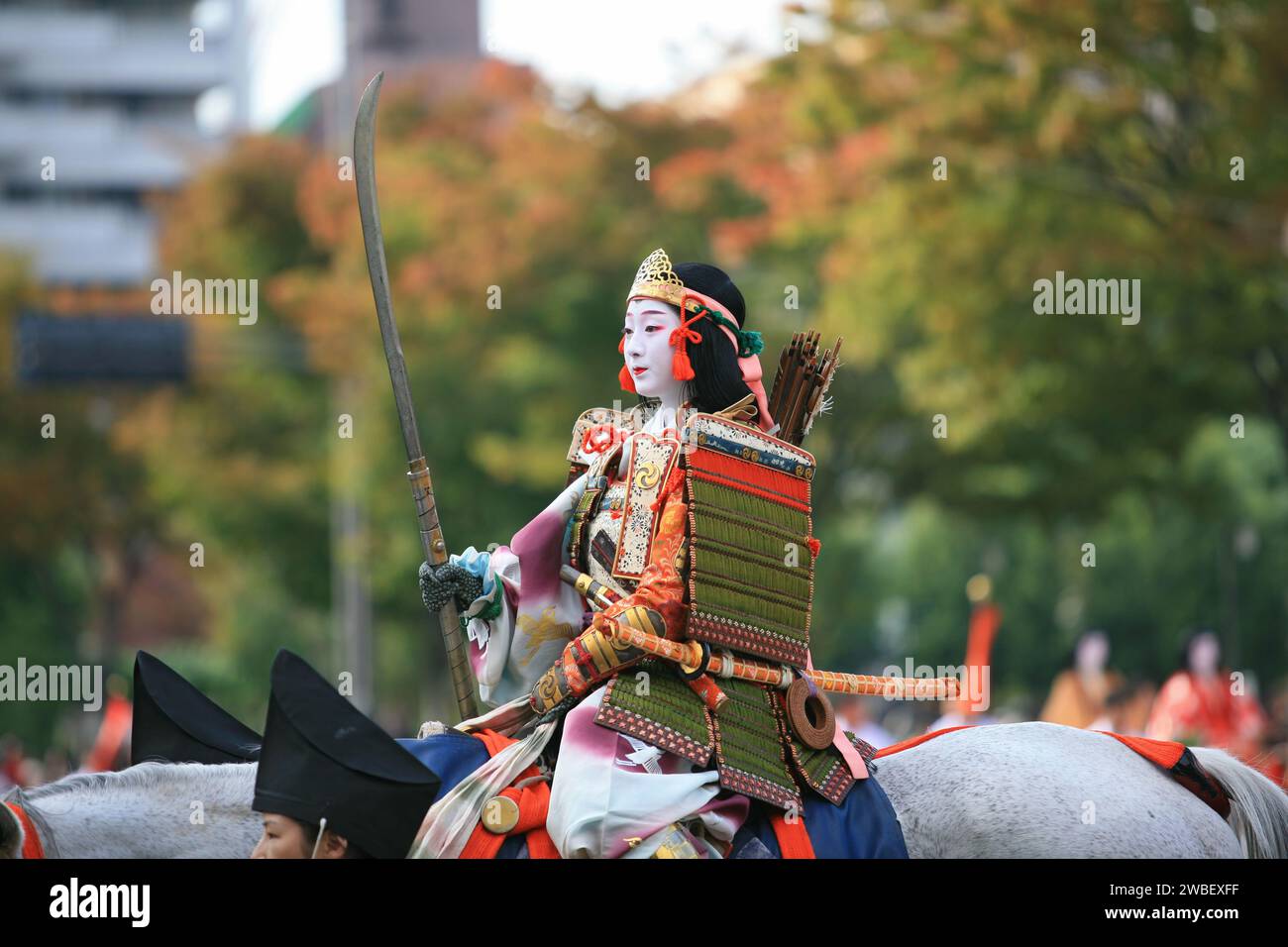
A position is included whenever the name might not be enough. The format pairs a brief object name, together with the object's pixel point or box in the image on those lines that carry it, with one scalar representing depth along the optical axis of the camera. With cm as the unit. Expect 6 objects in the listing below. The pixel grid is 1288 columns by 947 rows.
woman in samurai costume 550
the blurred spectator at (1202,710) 1416
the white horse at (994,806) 536
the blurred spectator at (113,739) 1561
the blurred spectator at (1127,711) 1390
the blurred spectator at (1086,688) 1444
